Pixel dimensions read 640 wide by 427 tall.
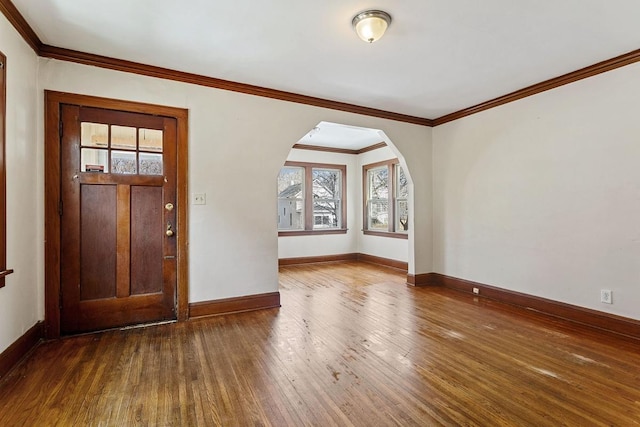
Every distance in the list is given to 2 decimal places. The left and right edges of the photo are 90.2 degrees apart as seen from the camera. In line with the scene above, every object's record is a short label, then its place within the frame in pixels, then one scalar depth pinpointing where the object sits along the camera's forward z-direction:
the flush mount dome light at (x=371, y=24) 2.34
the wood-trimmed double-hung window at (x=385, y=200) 6.39
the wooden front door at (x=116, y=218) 2.97
